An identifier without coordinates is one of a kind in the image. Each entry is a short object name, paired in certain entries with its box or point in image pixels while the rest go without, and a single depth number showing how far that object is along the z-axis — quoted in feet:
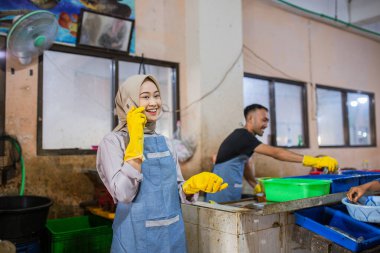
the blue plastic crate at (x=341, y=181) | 6.84
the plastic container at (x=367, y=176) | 7.60
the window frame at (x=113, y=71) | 9.75
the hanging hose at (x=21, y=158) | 9.18
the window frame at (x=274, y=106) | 15.09
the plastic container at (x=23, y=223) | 7.23
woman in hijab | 4.67
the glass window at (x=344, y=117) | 17.84
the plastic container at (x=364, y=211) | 5.79
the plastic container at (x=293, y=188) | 6.21
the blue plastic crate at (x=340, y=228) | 5.35
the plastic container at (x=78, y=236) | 8.11
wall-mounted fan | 8.39
